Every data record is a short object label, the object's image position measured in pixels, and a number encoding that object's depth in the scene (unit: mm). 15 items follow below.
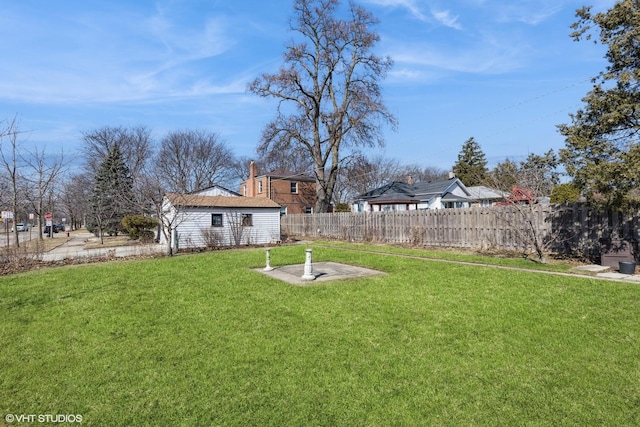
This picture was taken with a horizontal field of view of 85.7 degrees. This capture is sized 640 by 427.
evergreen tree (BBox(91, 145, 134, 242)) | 28844
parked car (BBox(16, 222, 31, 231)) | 55944
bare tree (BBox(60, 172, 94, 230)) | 41234
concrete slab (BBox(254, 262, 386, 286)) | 8383
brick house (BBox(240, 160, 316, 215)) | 36375
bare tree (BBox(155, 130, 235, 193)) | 49281
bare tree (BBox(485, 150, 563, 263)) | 11211
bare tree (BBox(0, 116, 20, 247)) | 17100
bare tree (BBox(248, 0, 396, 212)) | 28062
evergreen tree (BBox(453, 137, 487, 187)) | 54094
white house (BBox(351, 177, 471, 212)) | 32469
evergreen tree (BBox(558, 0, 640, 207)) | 8312
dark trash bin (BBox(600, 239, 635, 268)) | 8969
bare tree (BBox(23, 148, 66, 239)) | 20141
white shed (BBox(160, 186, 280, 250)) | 19375
